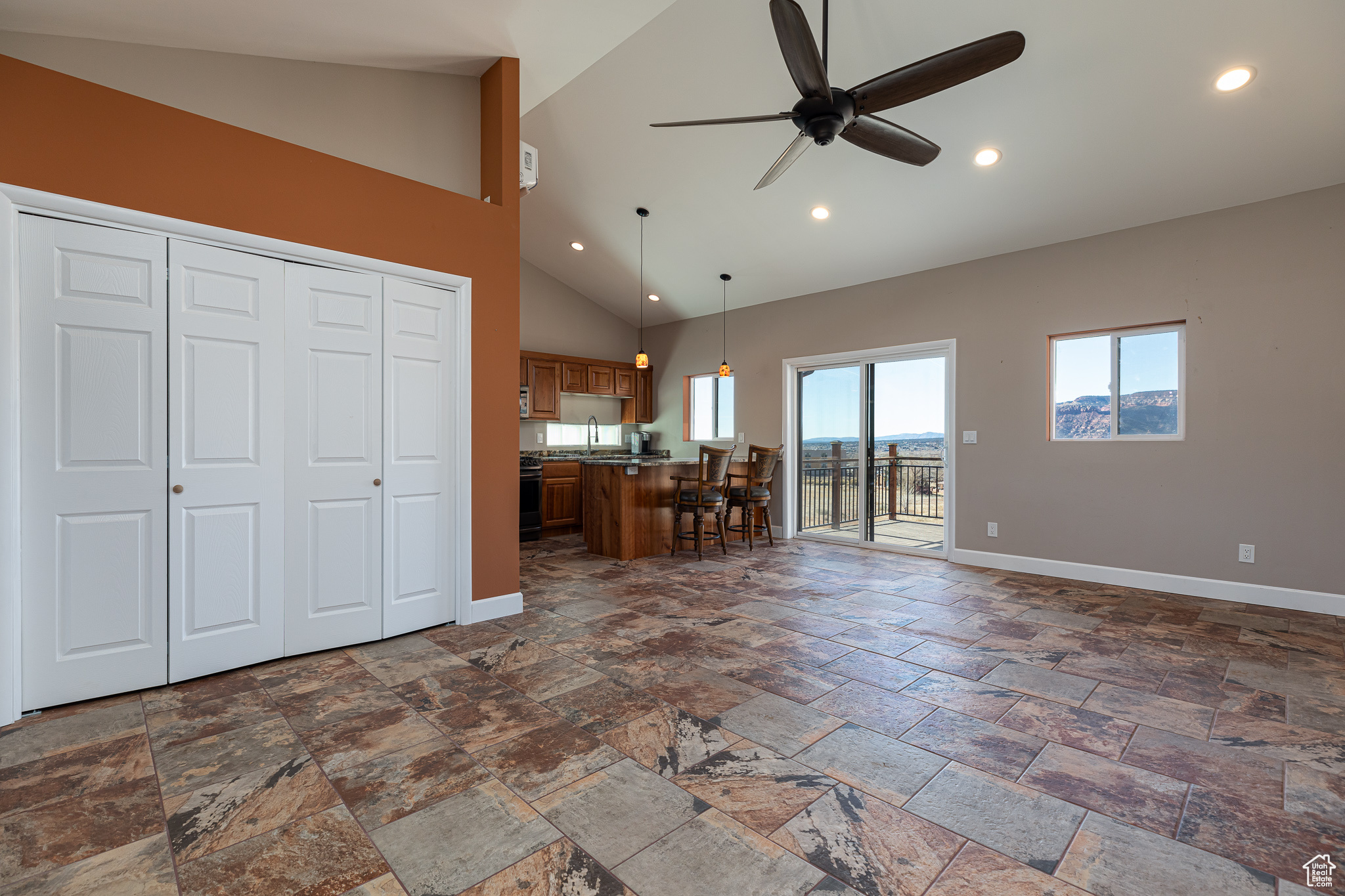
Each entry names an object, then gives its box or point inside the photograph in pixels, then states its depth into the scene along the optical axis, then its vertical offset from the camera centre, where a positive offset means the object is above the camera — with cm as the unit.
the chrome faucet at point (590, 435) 815 +21
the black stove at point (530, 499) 673 -59
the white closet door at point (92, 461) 238 -5
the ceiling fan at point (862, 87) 238 +166
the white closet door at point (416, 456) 332 -4
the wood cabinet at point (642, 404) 843 +67
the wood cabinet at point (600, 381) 791 +94
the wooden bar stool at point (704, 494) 559 -45
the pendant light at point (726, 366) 661 +96
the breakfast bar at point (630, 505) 566 -57
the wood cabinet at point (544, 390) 727 +76
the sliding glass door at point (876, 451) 588 -2
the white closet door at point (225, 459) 268 -5
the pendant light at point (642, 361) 661 +102
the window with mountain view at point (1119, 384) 449 +53
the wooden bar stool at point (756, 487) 602 -41
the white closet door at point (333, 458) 301 -5
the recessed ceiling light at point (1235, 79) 322 +210
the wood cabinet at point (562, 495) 714 -58
